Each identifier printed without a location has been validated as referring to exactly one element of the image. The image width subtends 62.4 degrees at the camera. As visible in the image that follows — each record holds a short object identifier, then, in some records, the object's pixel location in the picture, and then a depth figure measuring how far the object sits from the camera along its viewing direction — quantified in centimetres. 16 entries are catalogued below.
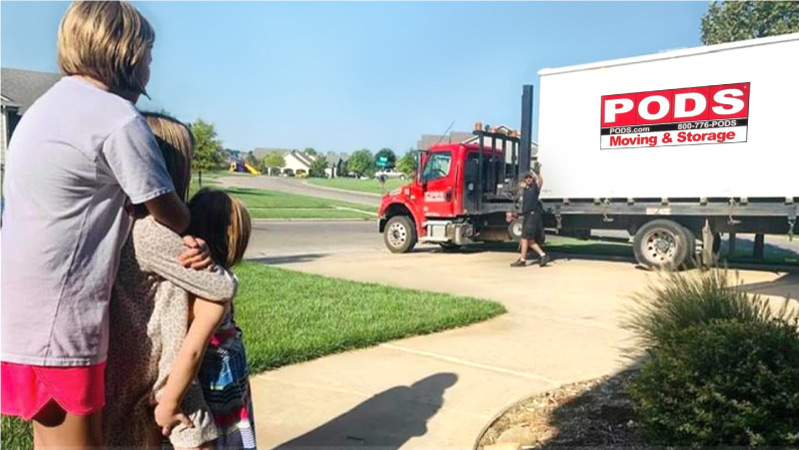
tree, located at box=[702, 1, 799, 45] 2338
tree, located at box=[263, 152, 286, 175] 13588
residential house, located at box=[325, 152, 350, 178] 14459
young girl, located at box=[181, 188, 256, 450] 219
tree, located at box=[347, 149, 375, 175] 14300
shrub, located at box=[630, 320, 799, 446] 320
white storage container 1098
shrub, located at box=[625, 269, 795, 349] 405
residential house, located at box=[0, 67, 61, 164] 2672
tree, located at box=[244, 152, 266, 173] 13199
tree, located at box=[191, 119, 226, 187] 3455
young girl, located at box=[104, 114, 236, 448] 197
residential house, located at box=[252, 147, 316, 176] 14486
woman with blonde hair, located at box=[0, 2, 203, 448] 181
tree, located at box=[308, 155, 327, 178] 13488
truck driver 1257
